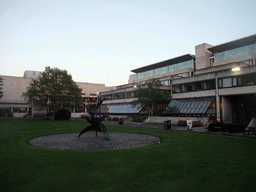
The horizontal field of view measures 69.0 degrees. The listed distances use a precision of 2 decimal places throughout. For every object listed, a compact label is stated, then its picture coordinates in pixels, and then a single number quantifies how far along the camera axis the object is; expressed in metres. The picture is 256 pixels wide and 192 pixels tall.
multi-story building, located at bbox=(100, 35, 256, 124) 30.94
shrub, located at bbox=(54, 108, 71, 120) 47.25
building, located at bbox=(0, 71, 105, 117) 79.00
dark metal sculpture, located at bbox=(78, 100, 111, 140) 15.37
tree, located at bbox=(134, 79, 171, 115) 35.69
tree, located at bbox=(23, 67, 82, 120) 44.62
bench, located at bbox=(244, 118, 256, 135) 17.20
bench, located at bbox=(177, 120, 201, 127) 27.49
